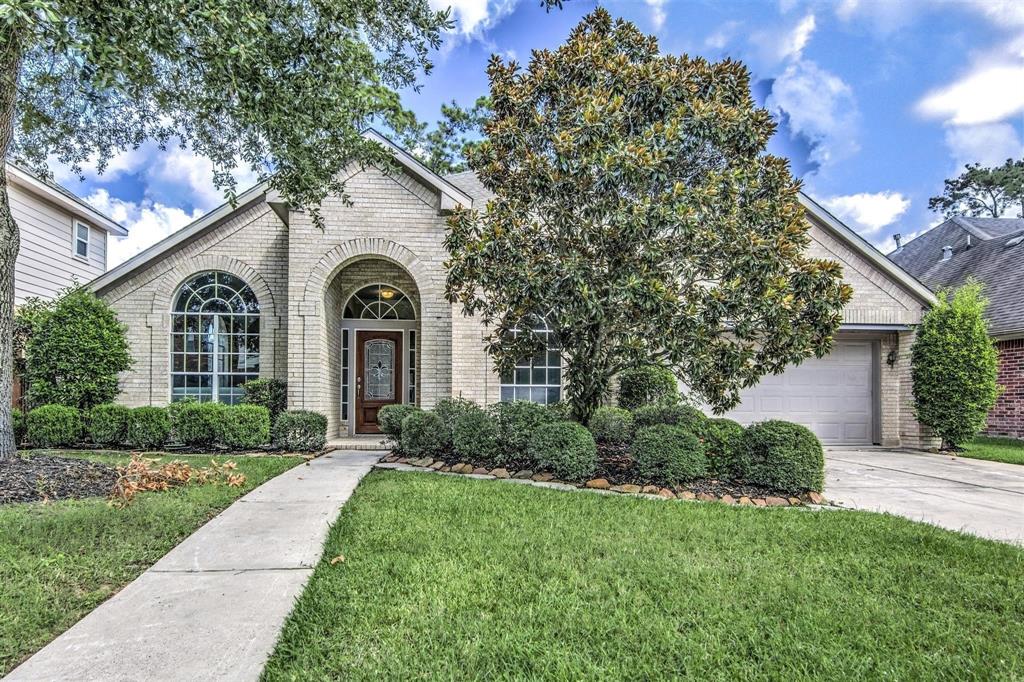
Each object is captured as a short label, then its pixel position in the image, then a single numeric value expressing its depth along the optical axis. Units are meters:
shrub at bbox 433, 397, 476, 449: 7.46
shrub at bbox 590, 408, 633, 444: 7.42
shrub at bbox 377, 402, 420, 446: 8.68
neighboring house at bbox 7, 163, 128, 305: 12.29
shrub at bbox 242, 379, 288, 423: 9.58
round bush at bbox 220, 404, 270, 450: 8.41
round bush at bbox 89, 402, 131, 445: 8.45
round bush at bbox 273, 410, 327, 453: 8.49
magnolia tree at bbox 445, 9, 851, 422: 5.85
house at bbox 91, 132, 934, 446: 9.44
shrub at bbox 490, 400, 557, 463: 6.74
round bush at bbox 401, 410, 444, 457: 7.50
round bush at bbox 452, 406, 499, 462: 6.88
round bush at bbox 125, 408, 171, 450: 8.39
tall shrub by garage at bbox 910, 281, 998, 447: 9.90
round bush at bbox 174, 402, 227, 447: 8.40
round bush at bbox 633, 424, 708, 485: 5.81
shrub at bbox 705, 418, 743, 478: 6.11
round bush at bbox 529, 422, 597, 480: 6.08
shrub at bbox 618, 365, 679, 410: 9.22
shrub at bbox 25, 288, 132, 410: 8.66
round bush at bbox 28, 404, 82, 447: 8.33
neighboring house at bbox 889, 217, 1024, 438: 11.81
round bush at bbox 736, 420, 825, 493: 5.65
